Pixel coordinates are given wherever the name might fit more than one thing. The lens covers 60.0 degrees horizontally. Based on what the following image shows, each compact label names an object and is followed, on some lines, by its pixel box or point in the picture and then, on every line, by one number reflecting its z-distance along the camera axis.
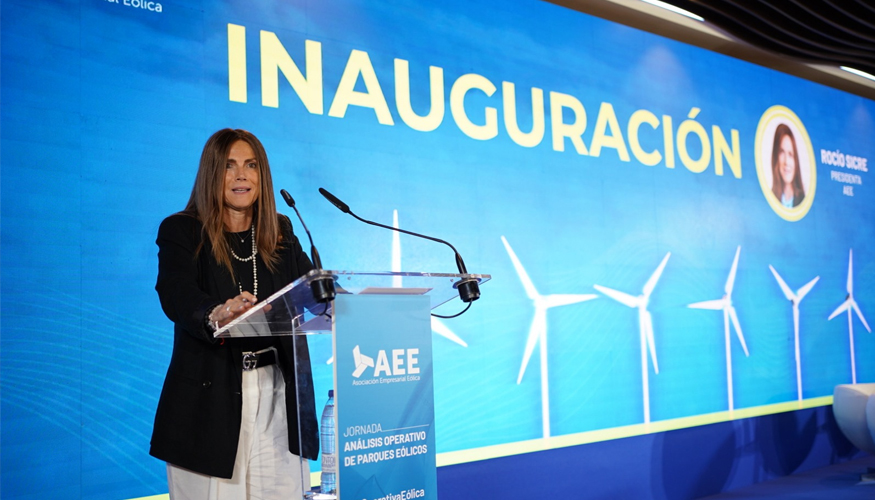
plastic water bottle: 1.65
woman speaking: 1.75
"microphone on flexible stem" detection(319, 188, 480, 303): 1.73
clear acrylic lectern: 1.51
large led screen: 2.84
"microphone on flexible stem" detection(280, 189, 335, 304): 1.46
